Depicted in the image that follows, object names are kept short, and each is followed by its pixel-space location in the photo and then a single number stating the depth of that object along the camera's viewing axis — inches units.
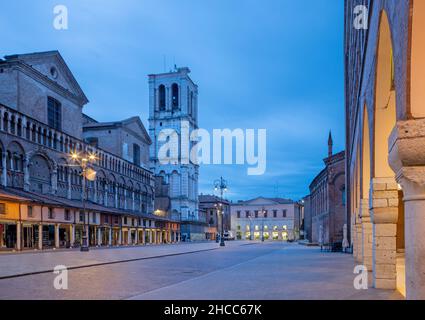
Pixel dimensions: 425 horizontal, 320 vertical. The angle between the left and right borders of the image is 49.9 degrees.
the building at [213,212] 4769.7
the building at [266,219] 4749.0
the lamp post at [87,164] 2059.5
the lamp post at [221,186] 2313.0
